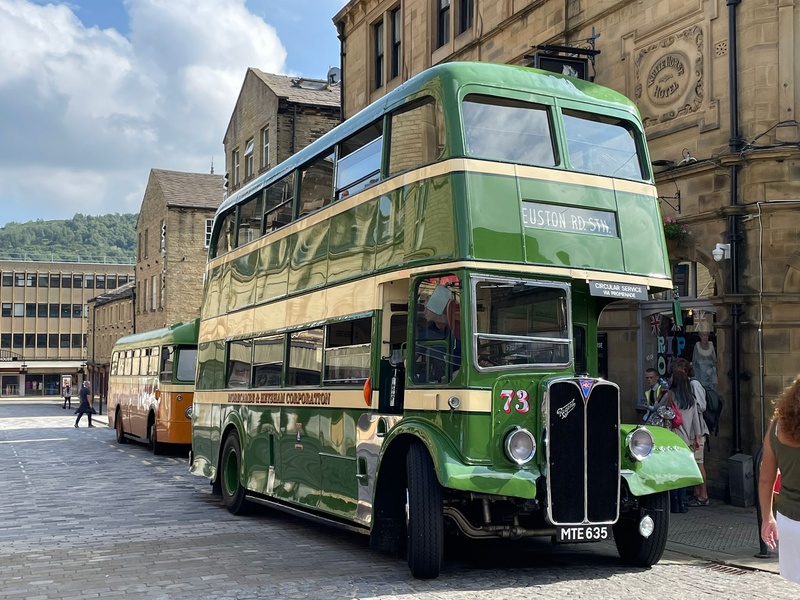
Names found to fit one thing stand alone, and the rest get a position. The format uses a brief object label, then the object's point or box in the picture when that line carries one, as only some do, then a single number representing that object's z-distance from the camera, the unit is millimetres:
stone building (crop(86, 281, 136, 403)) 70125
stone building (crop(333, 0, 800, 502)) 13555
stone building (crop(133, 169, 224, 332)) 54531
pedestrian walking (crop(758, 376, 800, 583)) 4979
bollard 9859
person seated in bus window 8641
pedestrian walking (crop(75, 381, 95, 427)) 41344
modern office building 101812
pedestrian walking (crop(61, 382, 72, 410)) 67188
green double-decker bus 8492
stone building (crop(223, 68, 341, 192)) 37594
